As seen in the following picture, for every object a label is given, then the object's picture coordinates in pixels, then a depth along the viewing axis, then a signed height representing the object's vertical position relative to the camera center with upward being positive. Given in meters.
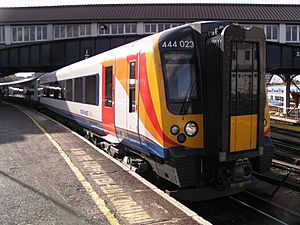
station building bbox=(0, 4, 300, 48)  38.12 +8.11
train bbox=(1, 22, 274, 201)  5.74 -0.27
